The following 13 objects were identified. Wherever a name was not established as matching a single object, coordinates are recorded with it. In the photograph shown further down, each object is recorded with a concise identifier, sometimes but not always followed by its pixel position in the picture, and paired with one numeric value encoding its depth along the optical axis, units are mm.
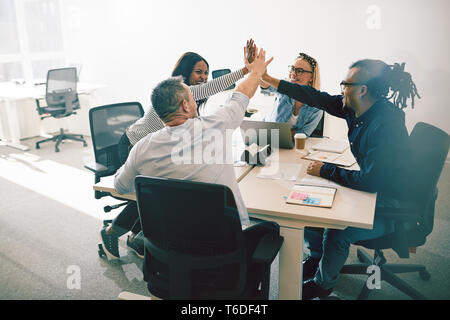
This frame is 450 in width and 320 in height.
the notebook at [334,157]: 2484
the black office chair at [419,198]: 1981
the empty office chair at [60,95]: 5266
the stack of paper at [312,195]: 1900
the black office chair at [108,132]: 2881
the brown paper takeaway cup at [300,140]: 2775
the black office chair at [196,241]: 1472
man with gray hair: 1716
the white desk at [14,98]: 5332
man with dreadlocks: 1978
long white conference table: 1798
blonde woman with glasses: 3025
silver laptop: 2689
